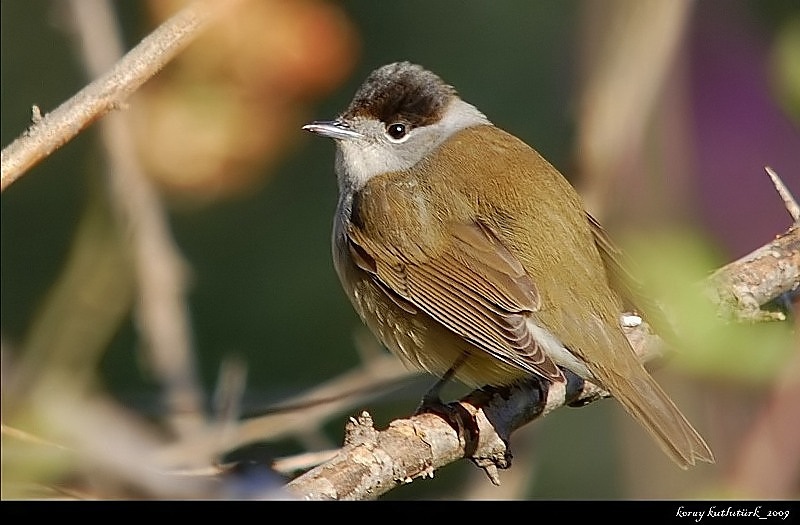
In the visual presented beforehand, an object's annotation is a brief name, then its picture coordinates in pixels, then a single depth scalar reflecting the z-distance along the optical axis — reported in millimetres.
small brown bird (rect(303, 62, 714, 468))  6117
